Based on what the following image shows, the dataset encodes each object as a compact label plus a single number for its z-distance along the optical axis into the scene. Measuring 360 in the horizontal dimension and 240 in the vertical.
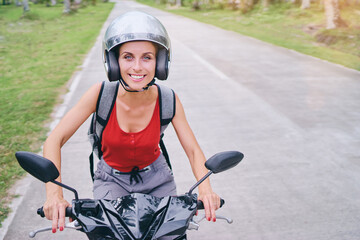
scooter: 1.46
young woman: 2.00
